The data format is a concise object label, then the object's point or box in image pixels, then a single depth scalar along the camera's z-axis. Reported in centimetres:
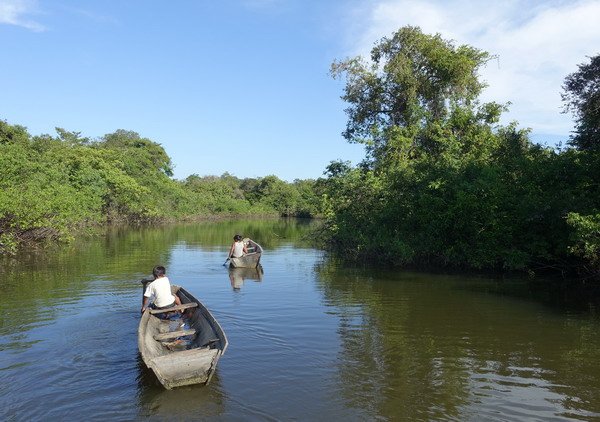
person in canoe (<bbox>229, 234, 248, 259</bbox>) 1855
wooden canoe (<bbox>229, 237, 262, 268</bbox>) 1828
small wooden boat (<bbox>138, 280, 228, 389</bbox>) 629
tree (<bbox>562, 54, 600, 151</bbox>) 1539
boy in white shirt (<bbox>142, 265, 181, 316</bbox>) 891
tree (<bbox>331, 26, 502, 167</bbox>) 2517
